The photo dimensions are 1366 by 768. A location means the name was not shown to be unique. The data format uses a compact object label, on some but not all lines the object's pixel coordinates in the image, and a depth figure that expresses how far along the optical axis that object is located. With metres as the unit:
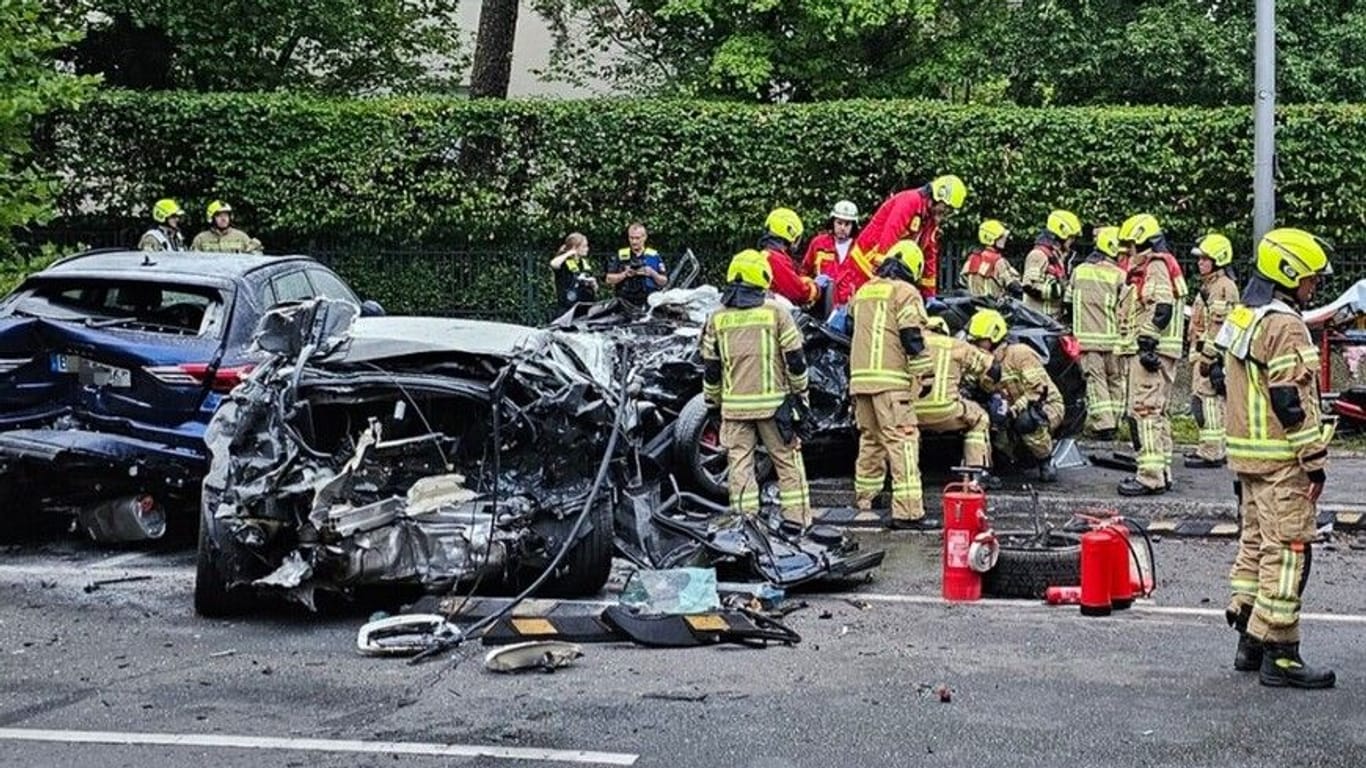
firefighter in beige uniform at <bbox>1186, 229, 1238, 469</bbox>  12.55
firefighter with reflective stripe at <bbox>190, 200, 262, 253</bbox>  15.70
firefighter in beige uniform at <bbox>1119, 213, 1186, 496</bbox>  12.02
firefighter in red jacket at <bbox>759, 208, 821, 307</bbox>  13.45
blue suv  9.41
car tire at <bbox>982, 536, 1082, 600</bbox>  8.68
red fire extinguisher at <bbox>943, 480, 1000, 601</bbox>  8.54
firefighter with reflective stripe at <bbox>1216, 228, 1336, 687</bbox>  6.95
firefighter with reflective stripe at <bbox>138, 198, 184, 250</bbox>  14.64
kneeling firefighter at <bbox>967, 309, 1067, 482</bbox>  11.86
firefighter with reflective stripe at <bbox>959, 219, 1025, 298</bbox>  14.64
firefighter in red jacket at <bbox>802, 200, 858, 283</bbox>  14.84
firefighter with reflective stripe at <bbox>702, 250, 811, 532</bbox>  10.18
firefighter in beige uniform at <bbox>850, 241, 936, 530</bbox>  10.84
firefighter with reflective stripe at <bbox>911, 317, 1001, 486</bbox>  11.48
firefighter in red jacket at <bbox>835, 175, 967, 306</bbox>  13.23
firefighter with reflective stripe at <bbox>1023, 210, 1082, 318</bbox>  14.30
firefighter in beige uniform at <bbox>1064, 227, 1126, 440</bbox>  13.16
